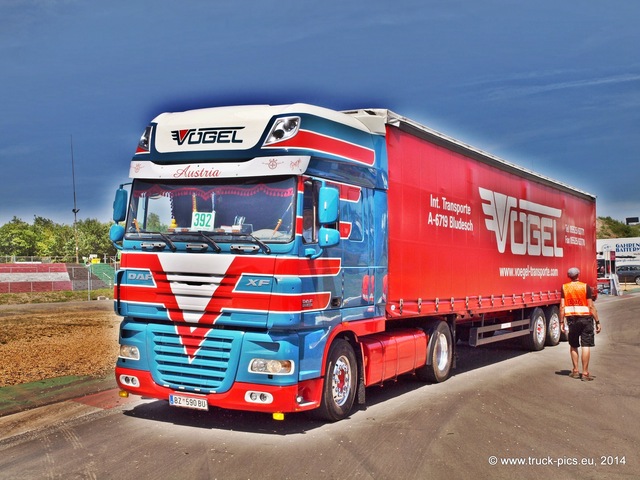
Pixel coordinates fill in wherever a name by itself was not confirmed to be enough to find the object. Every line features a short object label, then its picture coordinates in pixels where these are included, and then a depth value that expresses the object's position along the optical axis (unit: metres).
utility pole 52.15
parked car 63.91
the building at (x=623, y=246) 77.81
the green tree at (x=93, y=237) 137.12
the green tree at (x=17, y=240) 144.50
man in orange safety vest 11.73
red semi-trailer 7.38
